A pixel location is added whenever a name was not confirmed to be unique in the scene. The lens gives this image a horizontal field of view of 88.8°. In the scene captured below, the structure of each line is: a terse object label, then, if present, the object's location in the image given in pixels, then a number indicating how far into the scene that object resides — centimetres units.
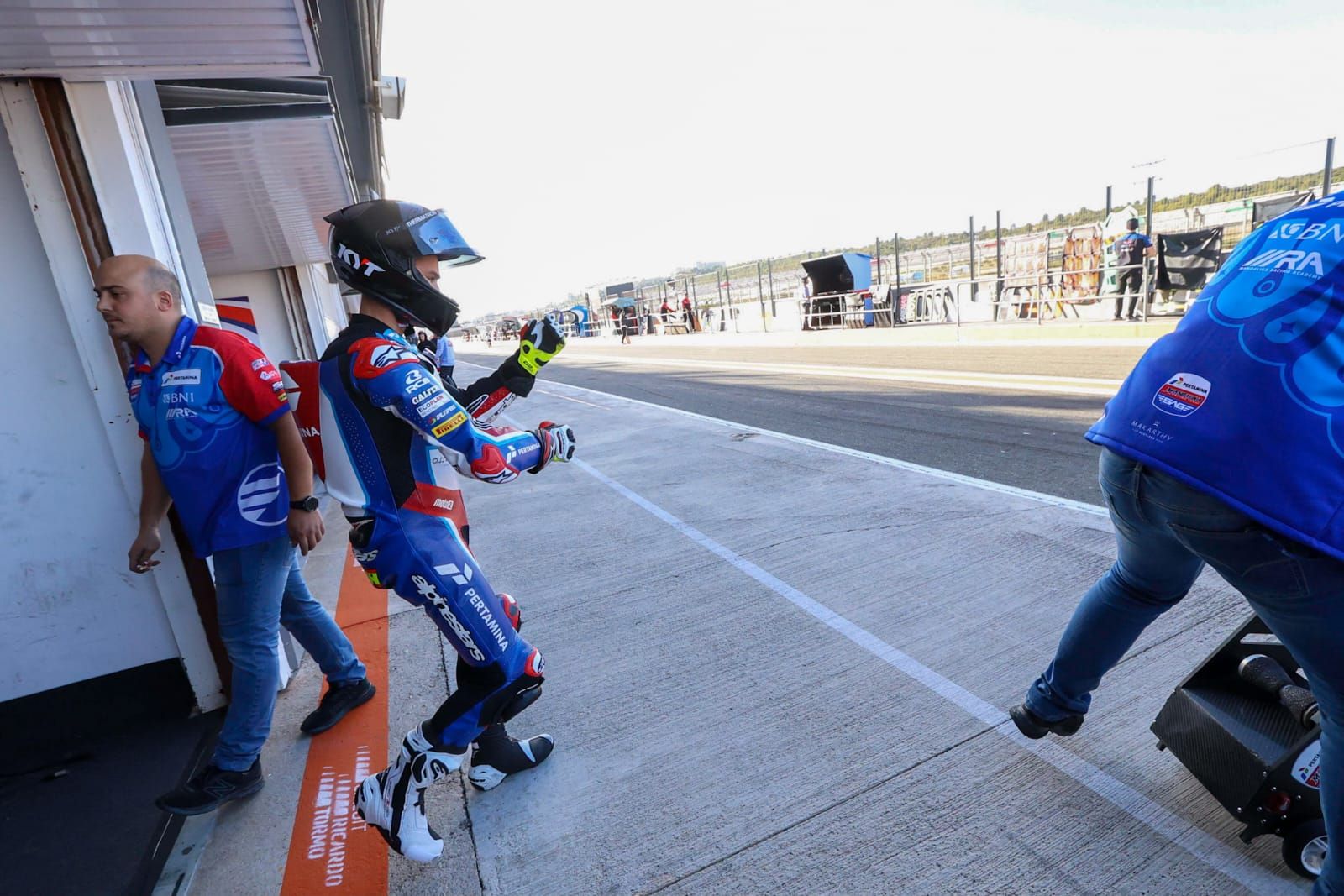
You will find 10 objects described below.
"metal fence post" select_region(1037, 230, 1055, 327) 1697
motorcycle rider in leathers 203
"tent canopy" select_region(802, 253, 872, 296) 2550
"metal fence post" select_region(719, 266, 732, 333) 3429
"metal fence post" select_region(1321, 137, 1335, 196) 1152
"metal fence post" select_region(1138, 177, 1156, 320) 1372
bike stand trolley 176
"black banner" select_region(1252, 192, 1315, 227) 1286
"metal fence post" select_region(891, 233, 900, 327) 2237
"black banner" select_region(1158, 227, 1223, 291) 1325
